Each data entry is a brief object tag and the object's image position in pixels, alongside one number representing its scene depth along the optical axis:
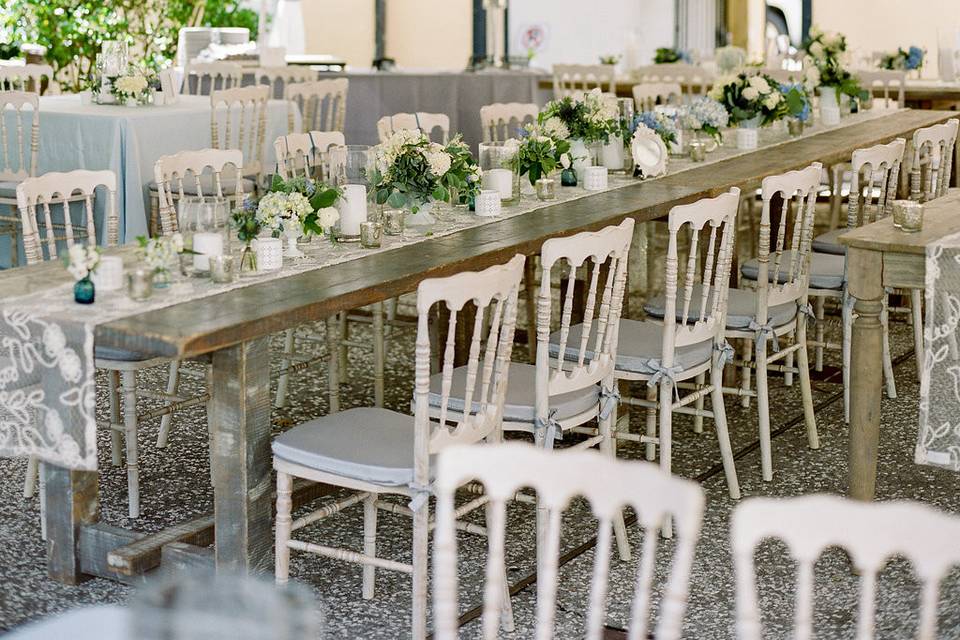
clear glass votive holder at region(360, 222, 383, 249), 3.69
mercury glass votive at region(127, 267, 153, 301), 3.09
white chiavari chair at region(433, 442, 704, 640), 1.77
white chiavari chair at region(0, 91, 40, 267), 6.26
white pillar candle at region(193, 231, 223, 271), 3.32
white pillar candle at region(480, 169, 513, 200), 4.38
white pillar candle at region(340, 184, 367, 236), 3.80
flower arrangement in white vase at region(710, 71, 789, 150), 6.05
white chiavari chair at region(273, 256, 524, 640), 2.93
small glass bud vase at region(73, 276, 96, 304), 3.05
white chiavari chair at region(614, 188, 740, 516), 3.72
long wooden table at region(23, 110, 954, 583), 2.88
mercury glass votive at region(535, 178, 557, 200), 4.52
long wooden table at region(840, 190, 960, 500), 3.47
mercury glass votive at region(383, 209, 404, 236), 3.90
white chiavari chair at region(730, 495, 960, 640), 1.67
